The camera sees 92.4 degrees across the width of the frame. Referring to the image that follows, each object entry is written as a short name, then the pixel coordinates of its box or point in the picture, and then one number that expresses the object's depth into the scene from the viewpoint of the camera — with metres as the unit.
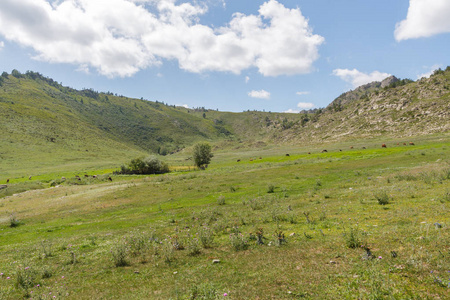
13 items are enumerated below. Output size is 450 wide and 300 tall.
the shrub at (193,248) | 12.29
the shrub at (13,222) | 26.05
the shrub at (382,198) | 15.59
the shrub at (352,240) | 9.57
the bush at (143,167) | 86.88
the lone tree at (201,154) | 93.62
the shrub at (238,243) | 12.02
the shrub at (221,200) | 26.01
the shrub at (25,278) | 10.24
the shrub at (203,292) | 7.42
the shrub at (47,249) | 14.57
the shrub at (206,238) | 13.15
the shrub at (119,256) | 11.91
